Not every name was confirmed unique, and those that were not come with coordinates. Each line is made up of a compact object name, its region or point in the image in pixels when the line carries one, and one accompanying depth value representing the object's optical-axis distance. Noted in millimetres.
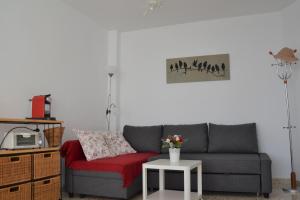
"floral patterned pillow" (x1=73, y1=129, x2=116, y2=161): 3595
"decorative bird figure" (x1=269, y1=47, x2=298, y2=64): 3844
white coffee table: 2849
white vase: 3239
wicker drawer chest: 2436
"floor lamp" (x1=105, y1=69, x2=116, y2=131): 4973
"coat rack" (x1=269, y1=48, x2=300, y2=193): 3752
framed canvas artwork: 4562
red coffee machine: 3127
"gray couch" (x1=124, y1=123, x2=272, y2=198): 3436
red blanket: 3287
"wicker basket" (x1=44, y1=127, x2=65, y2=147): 3119
